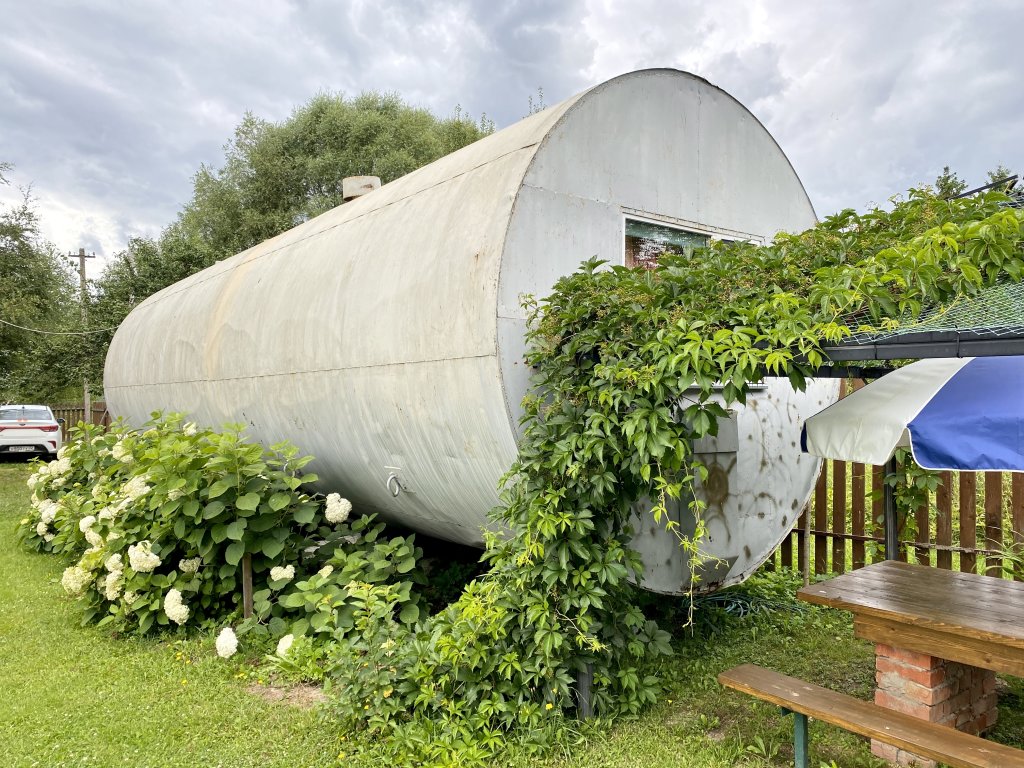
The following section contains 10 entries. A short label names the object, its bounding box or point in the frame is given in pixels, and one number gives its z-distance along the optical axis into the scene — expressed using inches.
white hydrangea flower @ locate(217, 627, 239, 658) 178.1
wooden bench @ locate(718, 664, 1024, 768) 99.4
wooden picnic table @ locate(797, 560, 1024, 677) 115.6
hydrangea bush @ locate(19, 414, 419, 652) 189.2
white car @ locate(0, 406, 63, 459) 571.8
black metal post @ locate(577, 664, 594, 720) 136.9
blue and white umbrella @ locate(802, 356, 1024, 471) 124.7
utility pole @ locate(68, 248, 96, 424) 751.7
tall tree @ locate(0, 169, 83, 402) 559.8
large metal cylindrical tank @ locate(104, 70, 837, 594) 145.9
